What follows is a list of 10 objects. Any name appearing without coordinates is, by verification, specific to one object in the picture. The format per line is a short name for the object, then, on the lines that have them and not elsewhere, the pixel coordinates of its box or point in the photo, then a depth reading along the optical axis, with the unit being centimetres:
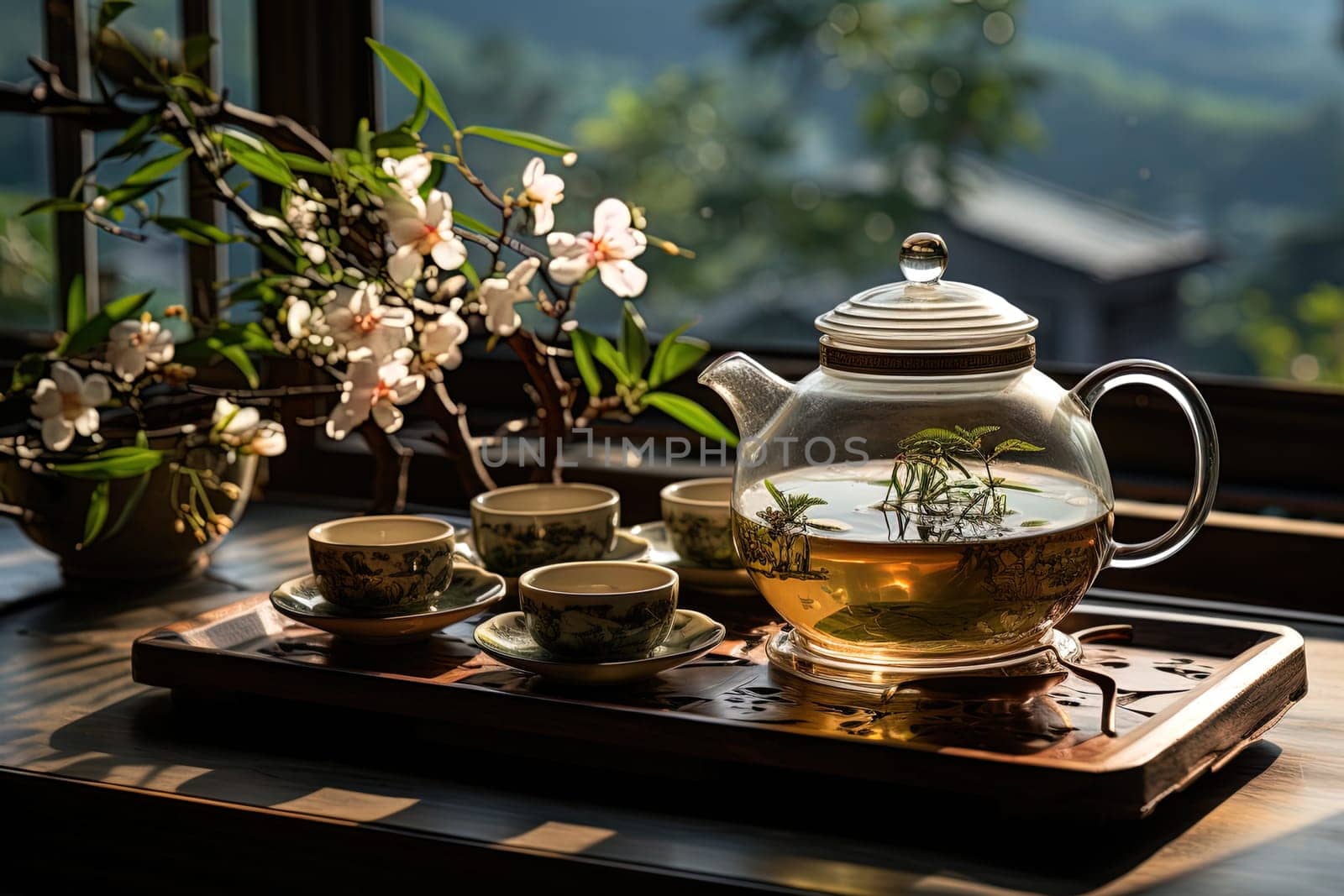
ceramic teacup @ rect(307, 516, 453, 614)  133
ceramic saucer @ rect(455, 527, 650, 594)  145
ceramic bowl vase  149
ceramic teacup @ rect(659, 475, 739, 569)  142
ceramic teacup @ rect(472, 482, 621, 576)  141
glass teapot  125
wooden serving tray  120
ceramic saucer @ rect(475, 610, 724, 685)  127
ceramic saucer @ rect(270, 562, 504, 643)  133
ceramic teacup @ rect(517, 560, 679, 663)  127
